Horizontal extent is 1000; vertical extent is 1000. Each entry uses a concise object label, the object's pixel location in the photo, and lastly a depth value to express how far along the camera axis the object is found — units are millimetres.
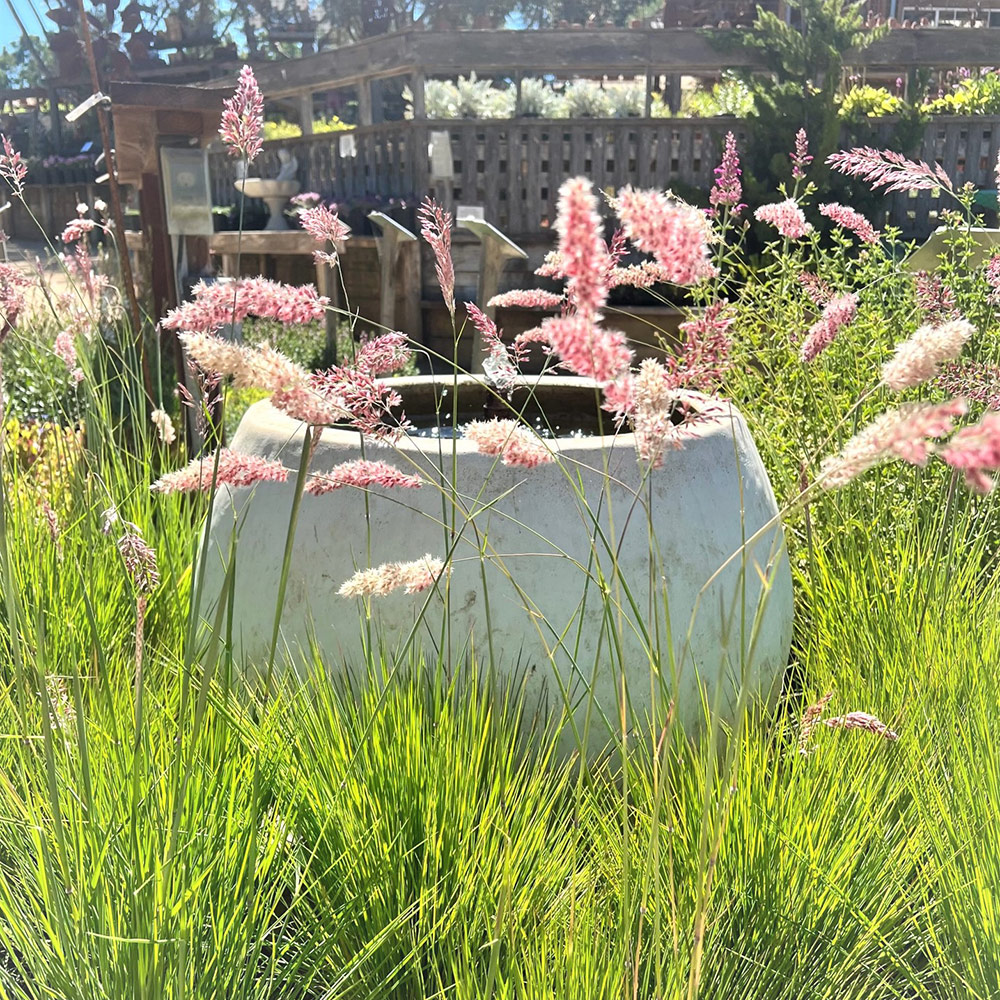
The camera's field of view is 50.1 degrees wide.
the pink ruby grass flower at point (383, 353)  1606
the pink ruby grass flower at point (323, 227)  1740
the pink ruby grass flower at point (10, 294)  1877
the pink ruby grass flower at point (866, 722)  1453
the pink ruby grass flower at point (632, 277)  1520
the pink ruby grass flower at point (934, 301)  2602
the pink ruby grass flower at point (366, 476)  1377
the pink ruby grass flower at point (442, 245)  1500
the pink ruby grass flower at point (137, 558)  1138
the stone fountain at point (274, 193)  12375
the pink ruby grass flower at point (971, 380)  2352
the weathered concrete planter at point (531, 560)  2078
